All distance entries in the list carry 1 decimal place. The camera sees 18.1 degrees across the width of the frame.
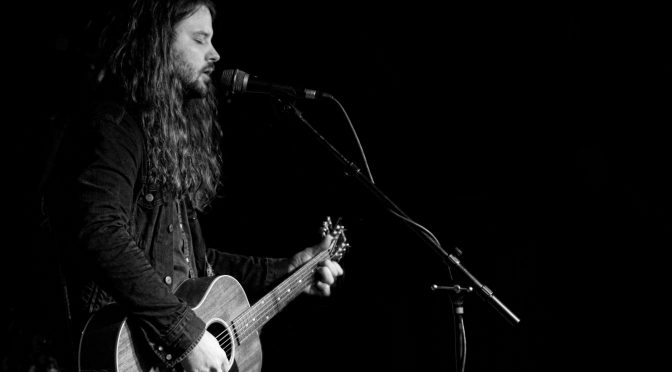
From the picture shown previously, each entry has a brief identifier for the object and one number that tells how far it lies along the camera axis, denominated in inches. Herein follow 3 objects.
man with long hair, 159.0
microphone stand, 164.9
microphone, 167.3
